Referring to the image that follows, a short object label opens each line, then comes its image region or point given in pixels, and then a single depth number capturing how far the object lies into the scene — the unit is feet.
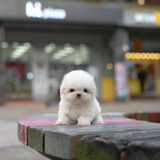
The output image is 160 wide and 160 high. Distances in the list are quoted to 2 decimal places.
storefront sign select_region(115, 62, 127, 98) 67.35
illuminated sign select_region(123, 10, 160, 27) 65.87
